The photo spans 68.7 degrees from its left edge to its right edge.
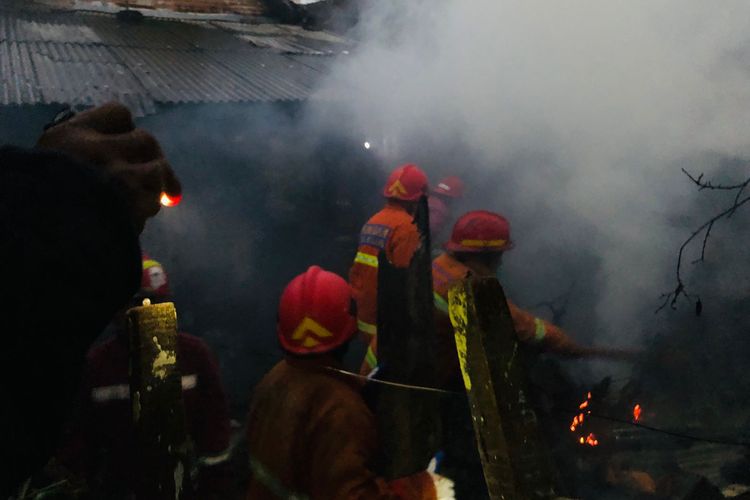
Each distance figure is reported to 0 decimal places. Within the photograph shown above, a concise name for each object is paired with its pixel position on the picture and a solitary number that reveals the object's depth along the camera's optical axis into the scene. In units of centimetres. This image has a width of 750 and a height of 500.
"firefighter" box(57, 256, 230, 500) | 340
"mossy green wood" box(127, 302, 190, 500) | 185
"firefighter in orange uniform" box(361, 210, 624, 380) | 400
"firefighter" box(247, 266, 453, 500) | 233
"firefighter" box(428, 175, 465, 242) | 699
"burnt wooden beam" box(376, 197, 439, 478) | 189
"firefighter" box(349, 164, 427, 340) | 542
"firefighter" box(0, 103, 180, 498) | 84
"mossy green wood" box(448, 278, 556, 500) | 175
